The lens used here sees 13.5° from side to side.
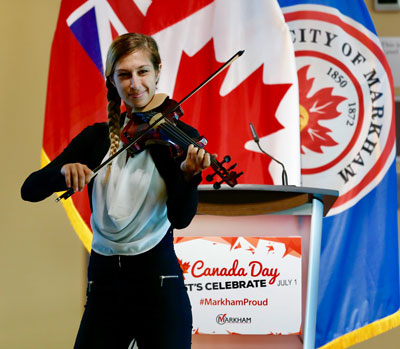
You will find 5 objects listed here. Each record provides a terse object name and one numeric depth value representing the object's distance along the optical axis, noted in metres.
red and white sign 6.55
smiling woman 5.56
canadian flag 8.70
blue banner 8.81
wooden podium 6.50
